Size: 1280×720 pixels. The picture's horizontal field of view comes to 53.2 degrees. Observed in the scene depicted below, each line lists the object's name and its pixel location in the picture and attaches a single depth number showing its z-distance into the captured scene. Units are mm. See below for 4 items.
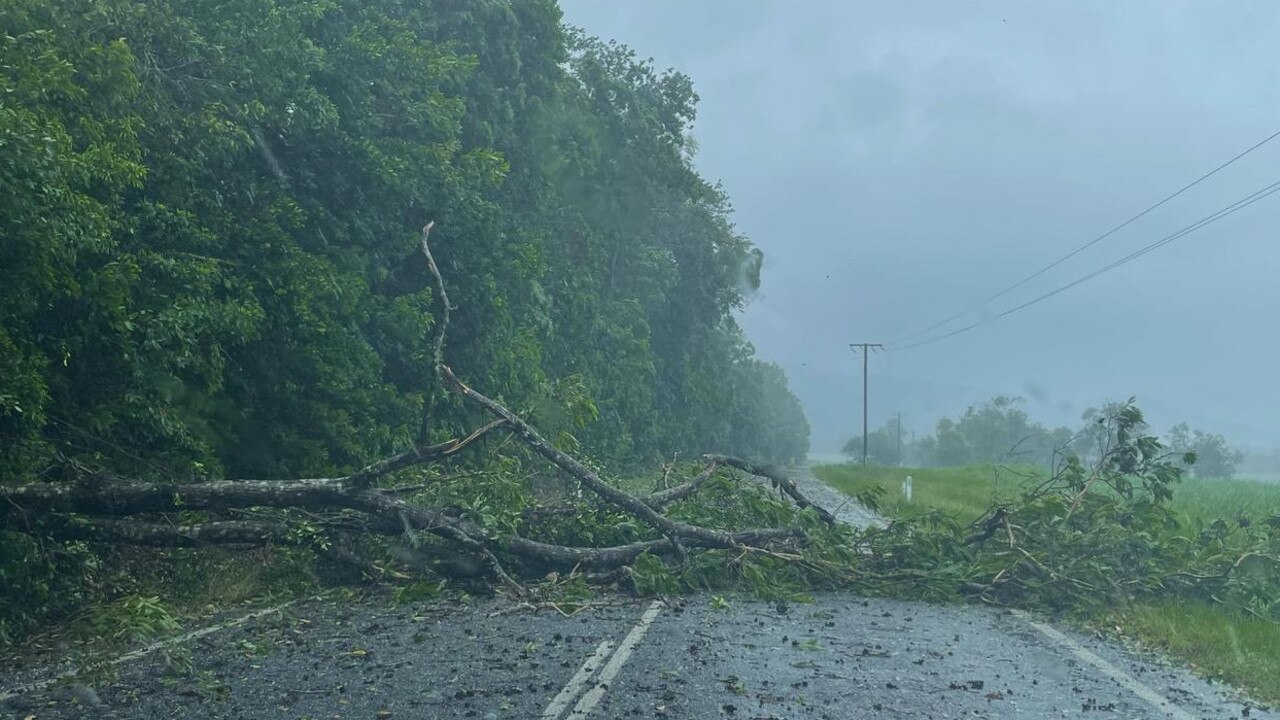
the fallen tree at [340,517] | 11859
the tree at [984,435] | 139875
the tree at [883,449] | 135075
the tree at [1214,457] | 120562
